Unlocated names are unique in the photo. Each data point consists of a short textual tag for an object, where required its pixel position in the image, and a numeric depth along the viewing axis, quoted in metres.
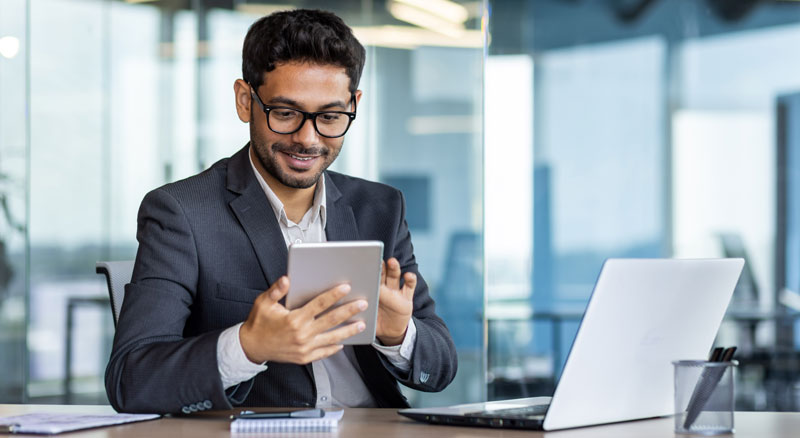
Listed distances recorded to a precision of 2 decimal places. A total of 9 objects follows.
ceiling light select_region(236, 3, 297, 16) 6.41
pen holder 2.46
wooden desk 2.47
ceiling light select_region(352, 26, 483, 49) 6.17
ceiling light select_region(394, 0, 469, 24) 6.08
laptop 2.42
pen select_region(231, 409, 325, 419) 2.53
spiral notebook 2.49
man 2.74
